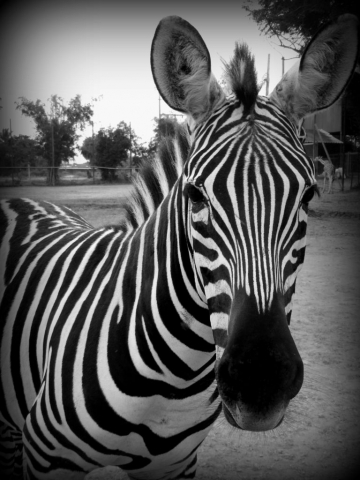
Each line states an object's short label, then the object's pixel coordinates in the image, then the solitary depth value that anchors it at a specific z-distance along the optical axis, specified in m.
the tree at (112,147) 23.20
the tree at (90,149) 27.31
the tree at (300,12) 5.35
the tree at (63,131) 15.33
